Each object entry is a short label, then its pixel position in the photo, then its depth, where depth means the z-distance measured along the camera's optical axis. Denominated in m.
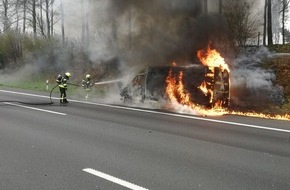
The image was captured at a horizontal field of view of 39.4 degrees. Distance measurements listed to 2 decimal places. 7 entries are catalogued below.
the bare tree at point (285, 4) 40.15
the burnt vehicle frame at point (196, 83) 12.84
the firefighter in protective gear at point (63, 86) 15.83
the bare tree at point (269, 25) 30.79
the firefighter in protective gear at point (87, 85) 18.56
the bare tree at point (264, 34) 32.61
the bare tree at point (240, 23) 17.43
